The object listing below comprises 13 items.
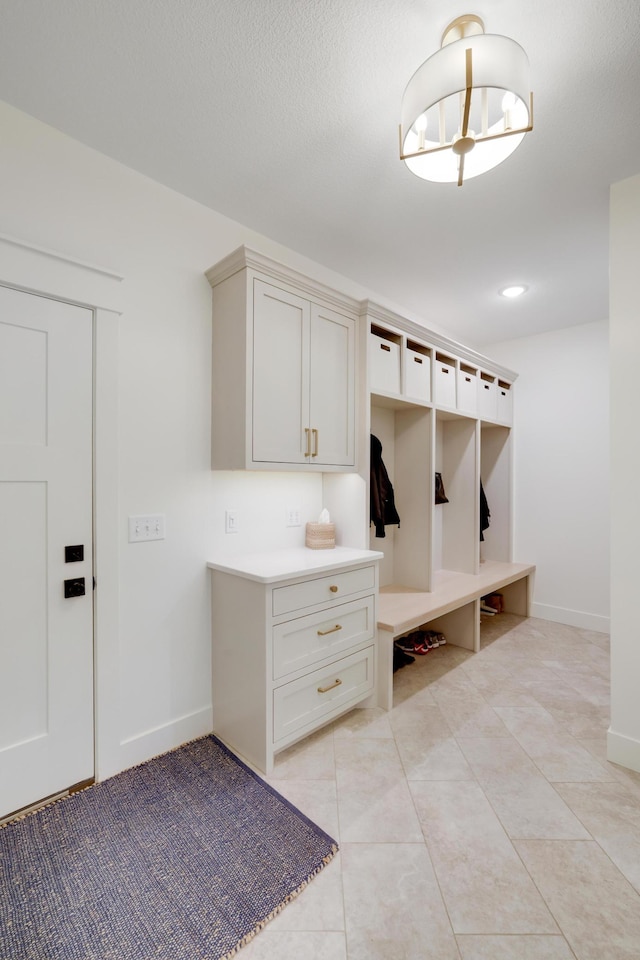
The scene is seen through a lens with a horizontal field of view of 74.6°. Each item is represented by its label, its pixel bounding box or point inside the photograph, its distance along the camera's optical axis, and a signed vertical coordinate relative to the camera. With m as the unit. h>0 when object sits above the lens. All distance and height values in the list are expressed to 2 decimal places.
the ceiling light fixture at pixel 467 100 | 1.24 +1.21
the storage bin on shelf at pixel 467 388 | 3.48 +0.78
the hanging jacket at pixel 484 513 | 4.15 -0.32
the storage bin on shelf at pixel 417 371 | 2.92 +0.78
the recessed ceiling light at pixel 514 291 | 3.11 +1.44
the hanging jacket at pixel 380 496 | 2.87 -0.10
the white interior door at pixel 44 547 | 1.61 -0.27
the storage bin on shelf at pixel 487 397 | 3.76 +0.77
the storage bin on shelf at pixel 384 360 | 2.67 +0.79
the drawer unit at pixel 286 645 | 1.89 -0.81
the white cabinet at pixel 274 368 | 2.03 +0.59
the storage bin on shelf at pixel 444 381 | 3.19 +0.78
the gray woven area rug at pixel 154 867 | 1.20 -1.30
